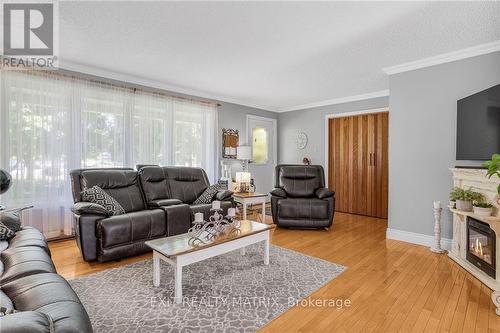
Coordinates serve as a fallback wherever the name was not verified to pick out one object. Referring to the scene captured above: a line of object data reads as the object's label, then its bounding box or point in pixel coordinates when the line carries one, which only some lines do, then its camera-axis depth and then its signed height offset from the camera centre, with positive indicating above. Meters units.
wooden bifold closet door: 4.91 -0.01
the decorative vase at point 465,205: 2.60 -0.44
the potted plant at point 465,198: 2.57 -0.36
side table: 3.97 -0.57
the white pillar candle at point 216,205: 2.49 -0.42
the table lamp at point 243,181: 4.54 -0.34
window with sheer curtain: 3.13 +0.40
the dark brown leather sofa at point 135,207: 2.68 -0.57
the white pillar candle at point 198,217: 2.28 -0.49
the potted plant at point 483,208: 2.34 -0.42
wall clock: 5.98 +0.52
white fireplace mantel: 2.18 -0.57
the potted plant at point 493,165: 1.84 -0.02
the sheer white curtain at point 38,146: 3.09 +0.20
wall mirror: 5.37 +0.43
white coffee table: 1.99 -0.74
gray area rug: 1.75 -1.08
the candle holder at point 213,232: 2.24 -0.66
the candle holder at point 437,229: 3.11 -0.82
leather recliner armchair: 3.97 -0.60
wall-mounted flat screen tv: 2.43 +0.39
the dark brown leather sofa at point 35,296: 0.82 -0.62
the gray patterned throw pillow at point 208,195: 3.81 -0.50
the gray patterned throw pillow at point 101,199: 2.93 -0.43
